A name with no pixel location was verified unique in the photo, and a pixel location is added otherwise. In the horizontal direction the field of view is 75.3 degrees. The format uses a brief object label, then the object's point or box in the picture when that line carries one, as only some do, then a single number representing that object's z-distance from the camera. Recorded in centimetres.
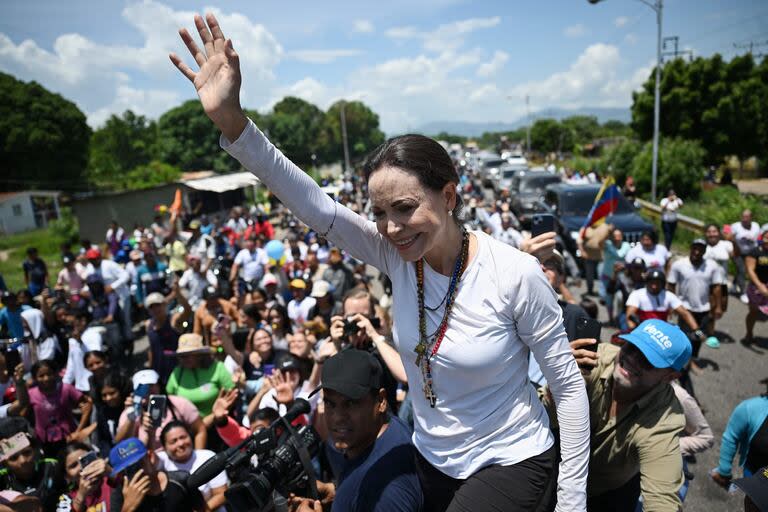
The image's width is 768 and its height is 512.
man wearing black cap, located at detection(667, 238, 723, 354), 635
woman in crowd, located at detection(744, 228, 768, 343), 650
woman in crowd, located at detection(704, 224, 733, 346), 735
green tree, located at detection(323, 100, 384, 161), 6888
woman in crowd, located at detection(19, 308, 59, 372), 613
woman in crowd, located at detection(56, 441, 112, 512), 311
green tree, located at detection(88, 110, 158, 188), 6602
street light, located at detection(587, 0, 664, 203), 1641
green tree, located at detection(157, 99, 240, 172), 5431
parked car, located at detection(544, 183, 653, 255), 1065
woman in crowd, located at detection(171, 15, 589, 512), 144
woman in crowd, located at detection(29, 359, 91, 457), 481
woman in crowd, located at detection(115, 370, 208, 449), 388
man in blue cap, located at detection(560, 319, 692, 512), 208
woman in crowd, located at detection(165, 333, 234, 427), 448
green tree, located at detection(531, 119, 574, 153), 5691
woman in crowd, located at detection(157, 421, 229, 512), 347
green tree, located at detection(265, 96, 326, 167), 5491
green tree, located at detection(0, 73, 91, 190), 3856
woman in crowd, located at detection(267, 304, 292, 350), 552
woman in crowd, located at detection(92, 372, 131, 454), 472
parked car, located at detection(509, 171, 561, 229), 1734
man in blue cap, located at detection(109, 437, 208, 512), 297
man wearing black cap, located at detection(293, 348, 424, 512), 182
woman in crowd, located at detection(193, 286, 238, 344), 647
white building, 3378
